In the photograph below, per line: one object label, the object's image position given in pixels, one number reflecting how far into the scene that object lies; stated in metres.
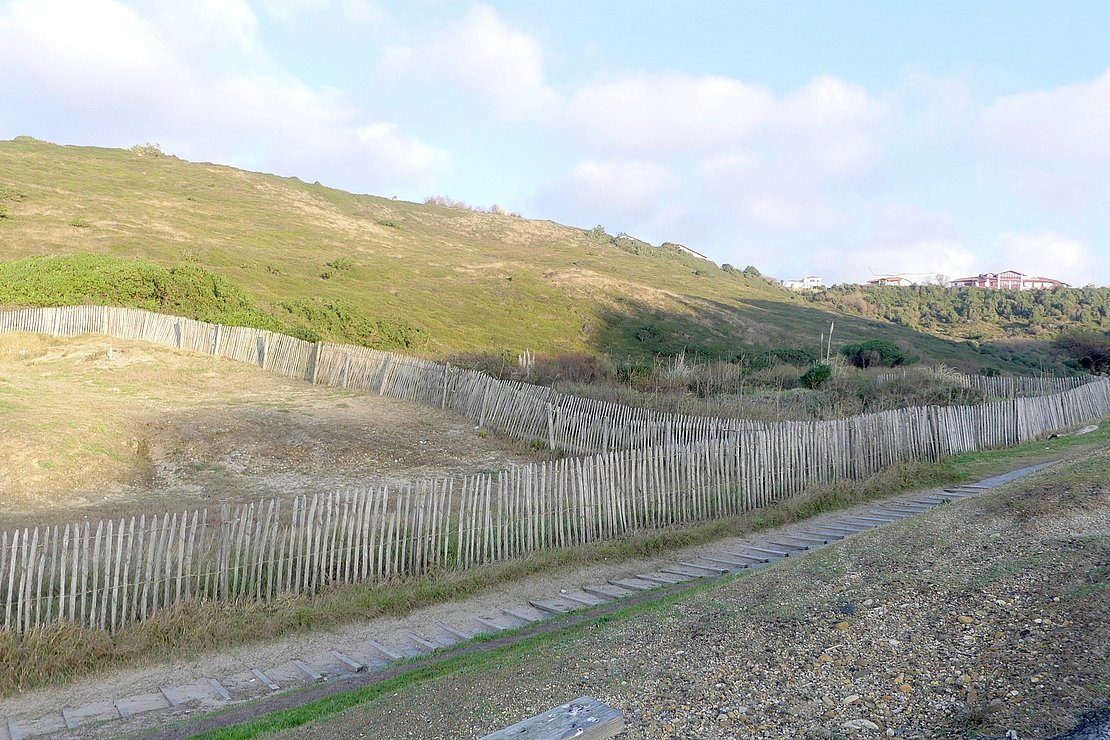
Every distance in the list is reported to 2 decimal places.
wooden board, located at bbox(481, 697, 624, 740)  3.49
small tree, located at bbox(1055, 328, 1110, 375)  43.61
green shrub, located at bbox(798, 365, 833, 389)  24.88
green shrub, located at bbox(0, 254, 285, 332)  30.19
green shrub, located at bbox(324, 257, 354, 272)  48.25
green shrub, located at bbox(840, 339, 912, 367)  35.50
